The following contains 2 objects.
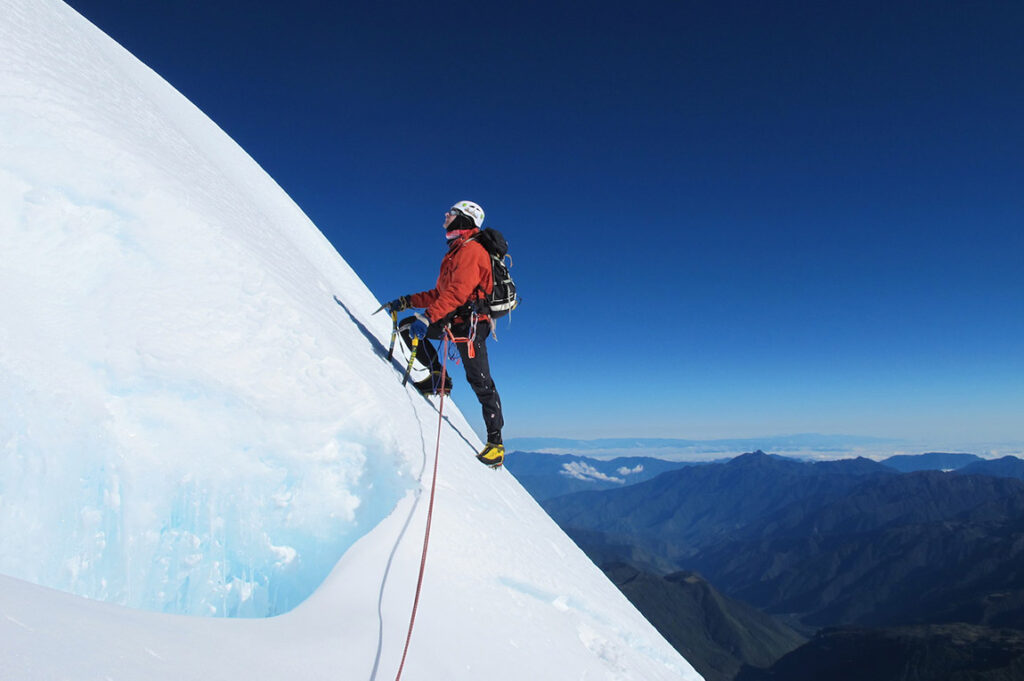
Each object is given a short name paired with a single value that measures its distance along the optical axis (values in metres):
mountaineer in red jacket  6.41
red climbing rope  3.90
